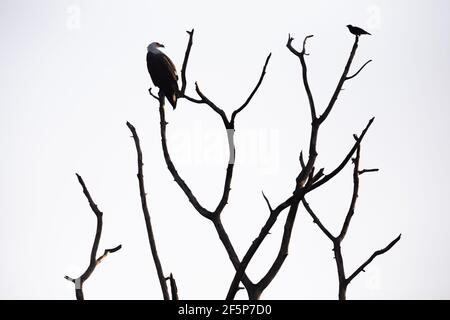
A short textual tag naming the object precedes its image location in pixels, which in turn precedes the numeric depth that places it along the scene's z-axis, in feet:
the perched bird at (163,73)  43.50
